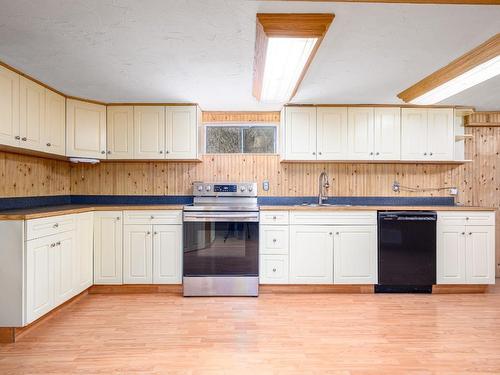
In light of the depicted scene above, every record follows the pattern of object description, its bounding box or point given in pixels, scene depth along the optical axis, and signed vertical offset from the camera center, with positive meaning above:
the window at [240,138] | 4.04 +0.65
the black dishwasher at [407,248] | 3.34 -0.67
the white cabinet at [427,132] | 3.67 +0.66
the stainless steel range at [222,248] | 3.31 -0.66
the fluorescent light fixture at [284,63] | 2.01 +0.94
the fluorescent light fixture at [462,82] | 2.42 +0.94
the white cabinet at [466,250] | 3.37 -0.69
